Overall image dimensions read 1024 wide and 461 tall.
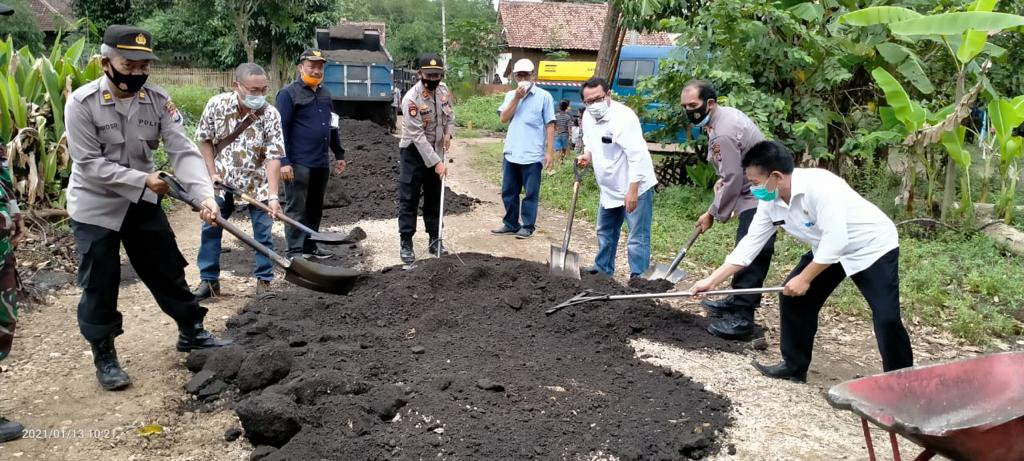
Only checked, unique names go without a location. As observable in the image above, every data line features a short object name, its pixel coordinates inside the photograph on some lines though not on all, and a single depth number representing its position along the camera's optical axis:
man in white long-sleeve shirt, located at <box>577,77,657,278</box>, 5.74
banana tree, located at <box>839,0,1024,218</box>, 6.25
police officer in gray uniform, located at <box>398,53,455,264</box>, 6.45
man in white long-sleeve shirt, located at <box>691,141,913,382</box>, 3.73
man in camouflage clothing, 3.48
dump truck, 15.11
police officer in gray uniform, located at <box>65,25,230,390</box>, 3.79
